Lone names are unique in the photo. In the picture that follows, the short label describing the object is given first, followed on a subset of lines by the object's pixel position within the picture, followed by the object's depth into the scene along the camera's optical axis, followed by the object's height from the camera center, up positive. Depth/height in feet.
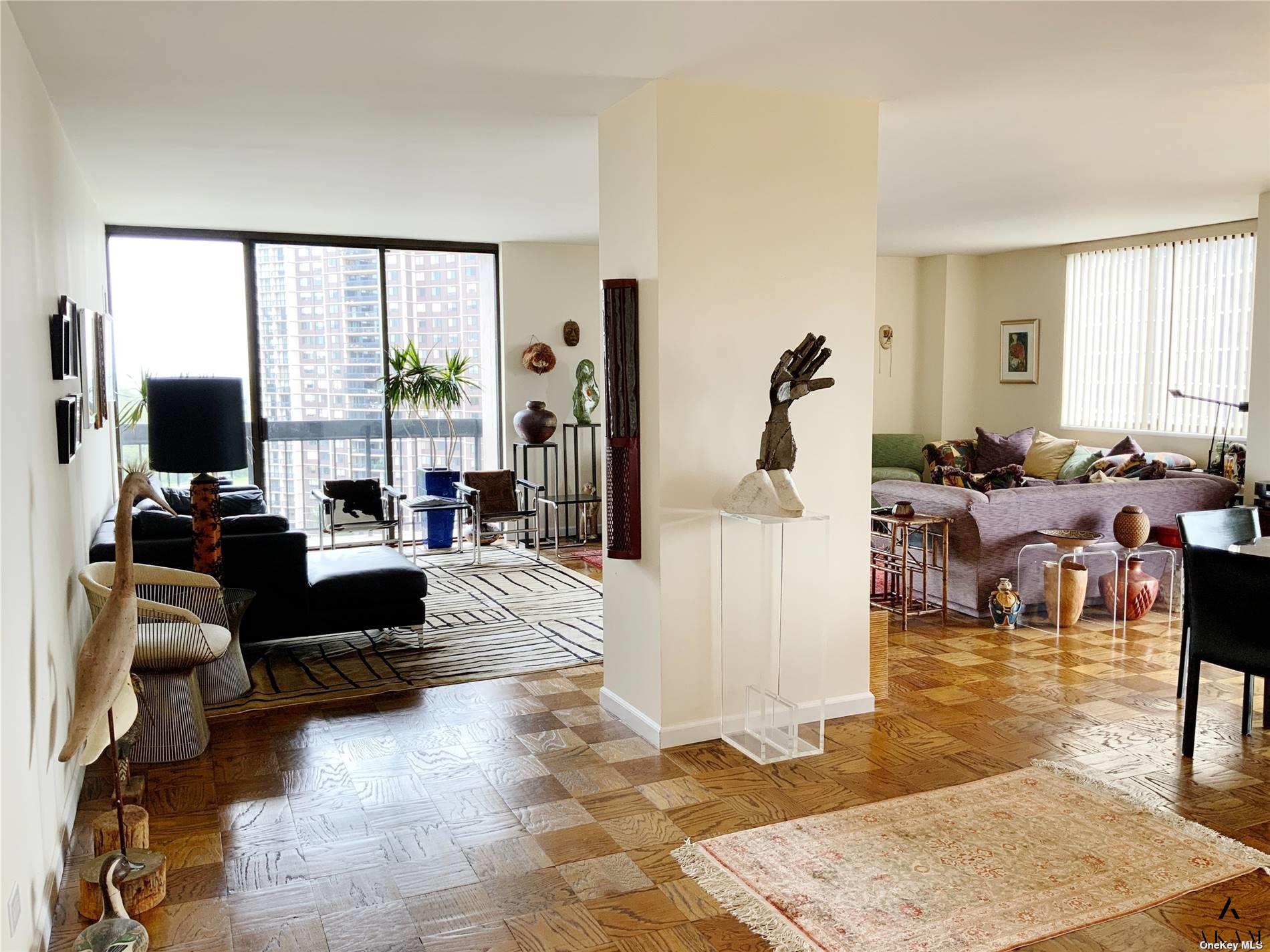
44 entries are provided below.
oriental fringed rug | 8.57 -4.54
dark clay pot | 27.04 -0.95
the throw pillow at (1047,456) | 26.53 -1.85
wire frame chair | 12.16 -3.46
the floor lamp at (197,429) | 13.65 -0.54
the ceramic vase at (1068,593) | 18.65 -3.83
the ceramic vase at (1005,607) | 18.60 -4.06
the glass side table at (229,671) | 14.03 -4.01
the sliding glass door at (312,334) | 24.53 +1.41
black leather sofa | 14.74 -3.03
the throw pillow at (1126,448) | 24.30 -1.50
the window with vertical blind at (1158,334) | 24.44 +1.35
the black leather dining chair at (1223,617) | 11.35 -2.68
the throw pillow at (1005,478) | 21.83 -1.98
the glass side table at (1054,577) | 18.75 -3.62
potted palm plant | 26.71 -0.14
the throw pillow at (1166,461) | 23.39 -1.75
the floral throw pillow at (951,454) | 26.84 -1.83
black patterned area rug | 15.47 -4.48
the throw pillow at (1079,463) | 25.32 -1.94
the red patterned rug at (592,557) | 25.05 -4.32
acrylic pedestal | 12.86 -3.20
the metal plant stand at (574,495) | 28.78 -3.09
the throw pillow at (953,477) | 20.99 -1.89
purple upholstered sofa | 18.76 -2.46
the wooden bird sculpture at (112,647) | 8.35 -2.21
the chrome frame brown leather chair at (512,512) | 24.82 -3.13
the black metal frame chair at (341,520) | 23.26 -3.14
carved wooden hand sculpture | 11.97 -0.03
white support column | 12.26 +1.07
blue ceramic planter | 26.91 -3.46
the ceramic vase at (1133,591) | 19.19 -3.91
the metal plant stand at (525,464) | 28.09 -2.14
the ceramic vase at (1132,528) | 18.93 -2.66
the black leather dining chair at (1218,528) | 13.39 -1.94
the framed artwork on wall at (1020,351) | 29.55 +1.04
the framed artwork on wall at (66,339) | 10.93 +0.57
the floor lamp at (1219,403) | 22.77 -0.48
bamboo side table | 18.81 -3.44
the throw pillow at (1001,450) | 27.55 -1.73
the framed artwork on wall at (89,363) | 14.07 +0.39
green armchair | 30.91 -2.04
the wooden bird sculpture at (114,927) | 8.00 -4.35
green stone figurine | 28.32 -0.19
